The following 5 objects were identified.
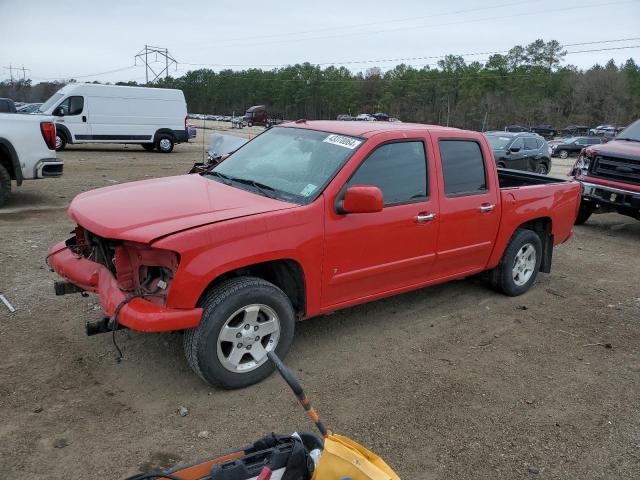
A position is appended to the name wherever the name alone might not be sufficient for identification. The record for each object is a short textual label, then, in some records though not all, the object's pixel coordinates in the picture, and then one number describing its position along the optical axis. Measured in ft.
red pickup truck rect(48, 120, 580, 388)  10.99
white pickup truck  27.71
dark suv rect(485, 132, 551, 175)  50.85
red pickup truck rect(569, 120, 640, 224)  27.86
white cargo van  61.67
